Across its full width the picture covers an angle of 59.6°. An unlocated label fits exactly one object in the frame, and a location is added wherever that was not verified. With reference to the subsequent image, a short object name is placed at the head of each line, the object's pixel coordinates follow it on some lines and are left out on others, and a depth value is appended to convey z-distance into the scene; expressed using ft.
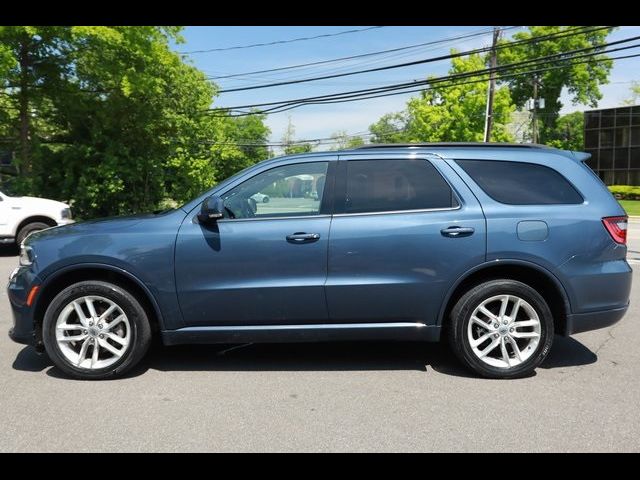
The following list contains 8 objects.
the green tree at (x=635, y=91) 216.13
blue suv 13.76
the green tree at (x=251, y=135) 260.58
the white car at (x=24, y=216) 38.58
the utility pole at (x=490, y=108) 91.09
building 140.36
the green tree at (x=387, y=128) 239.09
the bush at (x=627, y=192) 127.73
